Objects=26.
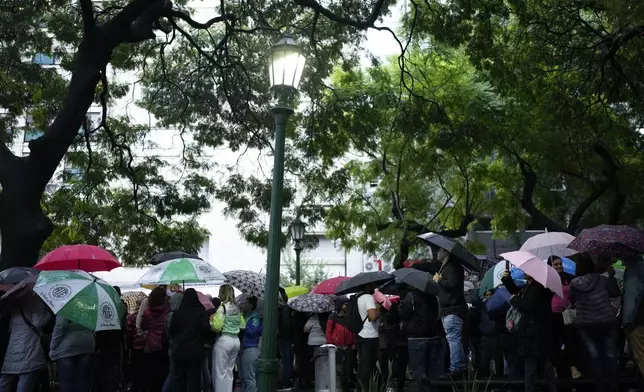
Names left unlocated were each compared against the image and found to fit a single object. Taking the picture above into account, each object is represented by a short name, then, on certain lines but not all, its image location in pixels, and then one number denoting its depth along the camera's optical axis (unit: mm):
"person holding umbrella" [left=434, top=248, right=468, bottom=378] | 9922
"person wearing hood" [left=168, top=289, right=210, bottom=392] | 9695
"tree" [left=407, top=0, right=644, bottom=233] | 12828
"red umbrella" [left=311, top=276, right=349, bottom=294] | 13422
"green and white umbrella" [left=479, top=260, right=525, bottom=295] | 11094
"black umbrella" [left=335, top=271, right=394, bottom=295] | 10930
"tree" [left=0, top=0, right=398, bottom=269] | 10383
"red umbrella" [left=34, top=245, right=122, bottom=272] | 11030
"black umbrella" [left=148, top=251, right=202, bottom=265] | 13106
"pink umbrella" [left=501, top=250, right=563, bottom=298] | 8570
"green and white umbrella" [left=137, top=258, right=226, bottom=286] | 10867
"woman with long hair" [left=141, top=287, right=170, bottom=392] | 10766
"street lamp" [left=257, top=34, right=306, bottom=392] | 7119
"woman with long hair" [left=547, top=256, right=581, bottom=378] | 9367
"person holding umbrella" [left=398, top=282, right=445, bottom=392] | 9930
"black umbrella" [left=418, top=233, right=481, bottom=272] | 9909
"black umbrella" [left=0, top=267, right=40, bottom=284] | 9219
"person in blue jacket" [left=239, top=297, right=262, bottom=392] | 10758
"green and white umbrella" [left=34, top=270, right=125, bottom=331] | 7996
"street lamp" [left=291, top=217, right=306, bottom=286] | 19812
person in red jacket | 11797
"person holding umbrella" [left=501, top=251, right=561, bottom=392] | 8875
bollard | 9312
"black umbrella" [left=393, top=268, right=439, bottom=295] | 10117
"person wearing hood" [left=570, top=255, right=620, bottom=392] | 8898
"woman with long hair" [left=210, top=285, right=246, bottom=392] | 10180
